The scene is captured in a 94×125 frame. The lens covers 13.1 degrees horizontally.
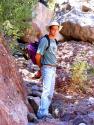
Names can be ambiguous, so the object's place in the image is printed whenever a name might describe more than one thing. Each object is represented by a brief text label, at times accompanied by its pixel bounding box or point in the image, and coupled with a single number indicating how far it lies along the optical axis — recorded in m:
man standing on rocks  7.87
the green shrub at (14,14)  11.77
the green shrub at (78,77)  12.64
